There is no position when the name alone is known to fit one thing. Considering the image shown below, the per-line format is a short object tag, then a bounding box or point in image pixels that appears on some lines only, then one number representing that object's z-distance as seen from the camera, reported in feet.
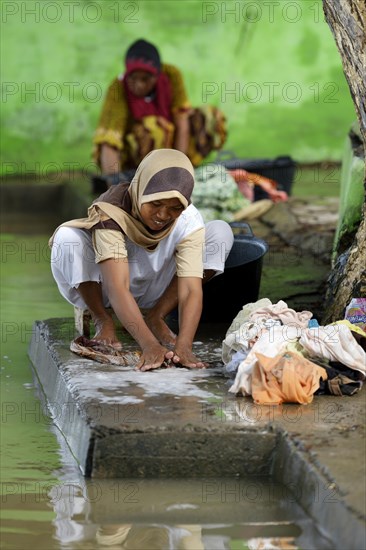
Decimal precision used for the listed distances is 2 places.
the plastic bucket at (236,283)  29.08
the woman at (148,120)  48.89
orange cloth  22.11
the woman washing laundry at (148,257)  24.69
